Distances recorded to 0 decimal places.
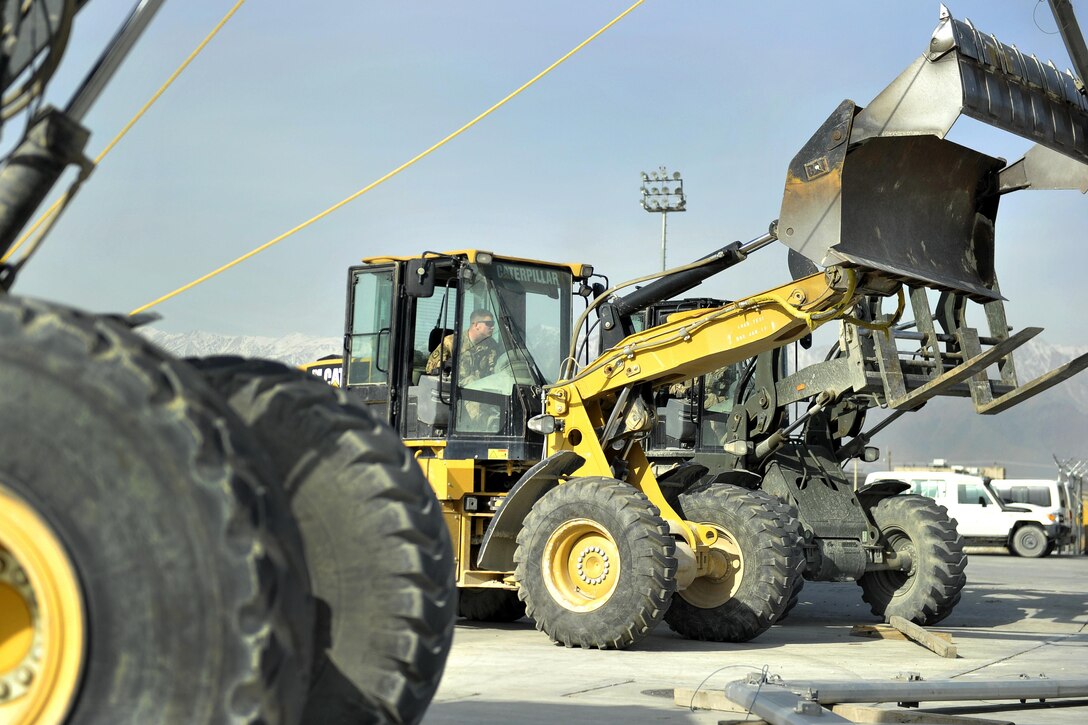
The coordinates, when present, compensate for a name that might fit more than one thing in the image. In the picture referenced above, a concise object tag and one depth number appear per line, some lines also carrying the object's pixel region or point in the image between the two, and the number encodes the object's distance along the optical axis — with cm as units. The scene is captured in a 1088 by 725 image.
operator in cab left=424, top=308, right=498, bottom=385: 1202
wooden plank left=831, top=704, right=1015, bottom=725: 586
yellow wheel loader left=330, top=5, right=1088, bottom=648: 962
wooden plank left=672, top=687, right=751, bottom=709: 681
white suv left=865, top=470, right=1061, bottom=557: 3027
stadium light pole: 4528
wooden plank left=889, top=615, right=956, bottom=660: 1030
